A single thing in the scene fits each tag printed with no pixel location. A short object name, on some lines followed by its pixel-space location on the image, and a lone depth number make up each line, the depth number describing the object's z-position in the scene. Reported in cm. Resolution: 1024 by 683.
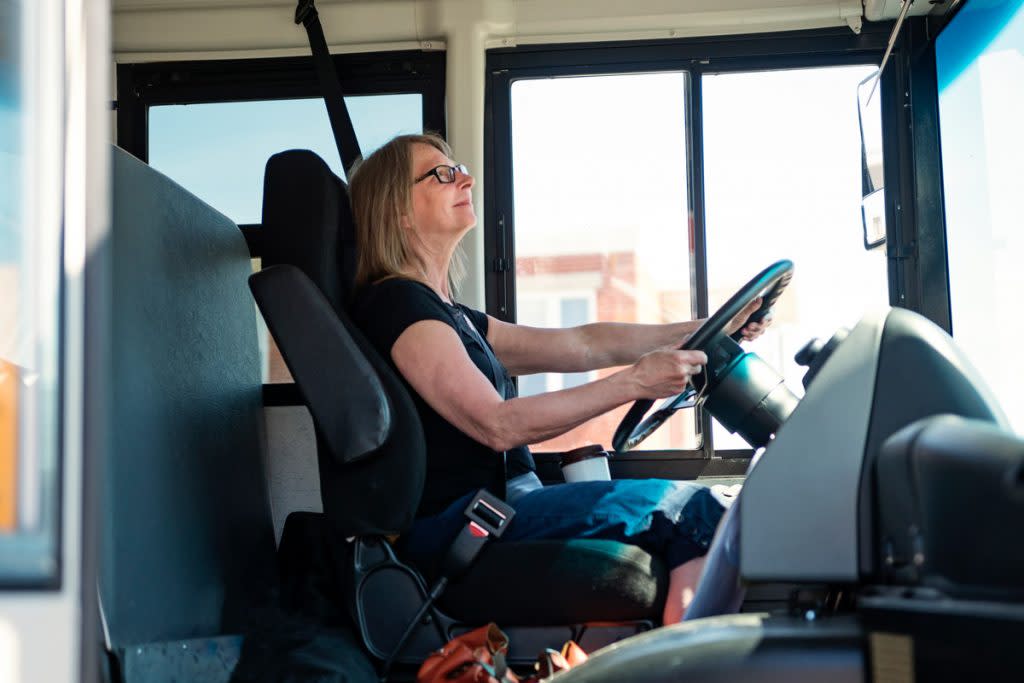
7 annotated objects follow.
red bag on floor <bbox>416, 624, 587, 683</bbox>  166
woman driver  186
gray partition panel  181
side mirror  270
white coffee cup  250
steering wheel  177
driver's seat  180
